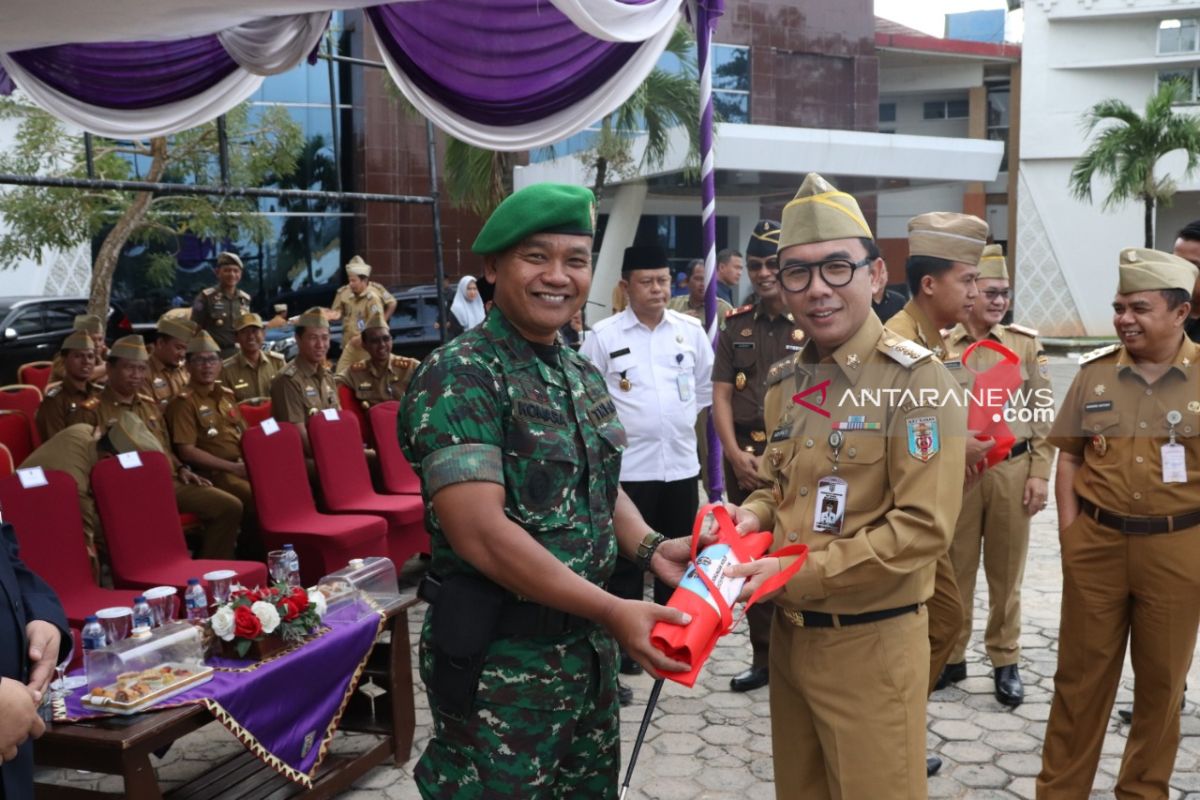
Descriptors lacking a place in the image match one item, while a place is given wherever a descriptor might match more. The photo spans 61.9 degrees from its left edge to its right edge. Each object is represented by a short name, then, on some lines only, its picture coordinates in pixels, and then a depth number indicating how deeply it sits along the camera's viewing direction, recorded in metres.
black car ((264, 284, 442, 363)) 14.97
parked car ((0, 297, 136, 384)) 12.02
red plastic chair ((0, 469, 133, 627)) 4.12
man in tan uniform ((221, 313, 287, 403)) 7.99
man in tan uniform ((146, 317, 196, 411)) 7.38
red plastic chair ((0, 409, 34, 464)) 6.41
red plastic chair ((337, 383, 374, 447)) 7.57
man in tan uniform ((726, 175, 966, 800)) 2.12
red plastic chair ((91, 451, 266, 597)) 4.56
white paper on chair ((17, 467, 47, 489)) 4.16
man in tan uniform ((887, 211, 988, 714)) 3.40
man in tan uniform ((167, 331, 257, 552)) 6.33
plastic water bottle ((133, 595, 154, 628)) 3.31
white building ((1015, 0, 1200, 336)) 28.19
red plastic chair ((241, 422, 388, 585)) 5.34
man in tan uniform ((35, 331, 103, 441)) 6.48
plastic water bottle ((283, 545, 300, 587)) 3.85
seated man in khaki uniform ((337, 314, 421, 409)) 7.58
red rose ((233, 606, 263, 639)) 3.24
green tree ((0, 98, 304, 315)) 12.01
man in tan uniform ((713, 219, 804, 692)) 4.68
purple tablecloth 3.03
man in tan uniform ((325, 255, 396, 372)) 12.48
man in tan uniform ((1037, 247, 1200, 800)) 3.03
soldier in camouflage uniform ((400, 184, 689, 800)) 1.88
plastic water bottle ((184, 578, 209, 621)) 3.46
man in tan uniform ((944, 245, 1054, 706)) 4.12
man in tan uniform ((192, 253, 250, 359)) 10.06
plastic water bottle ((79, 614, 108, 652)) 3.17
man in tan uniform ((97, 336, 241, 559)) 5.71
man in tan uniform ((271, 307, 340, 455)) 7.07
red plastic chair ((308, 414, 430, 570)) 5.90
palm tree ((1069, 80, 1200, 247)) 22.69
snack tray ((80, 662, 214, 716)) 2.87
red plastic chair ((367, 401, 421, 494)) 6.46
